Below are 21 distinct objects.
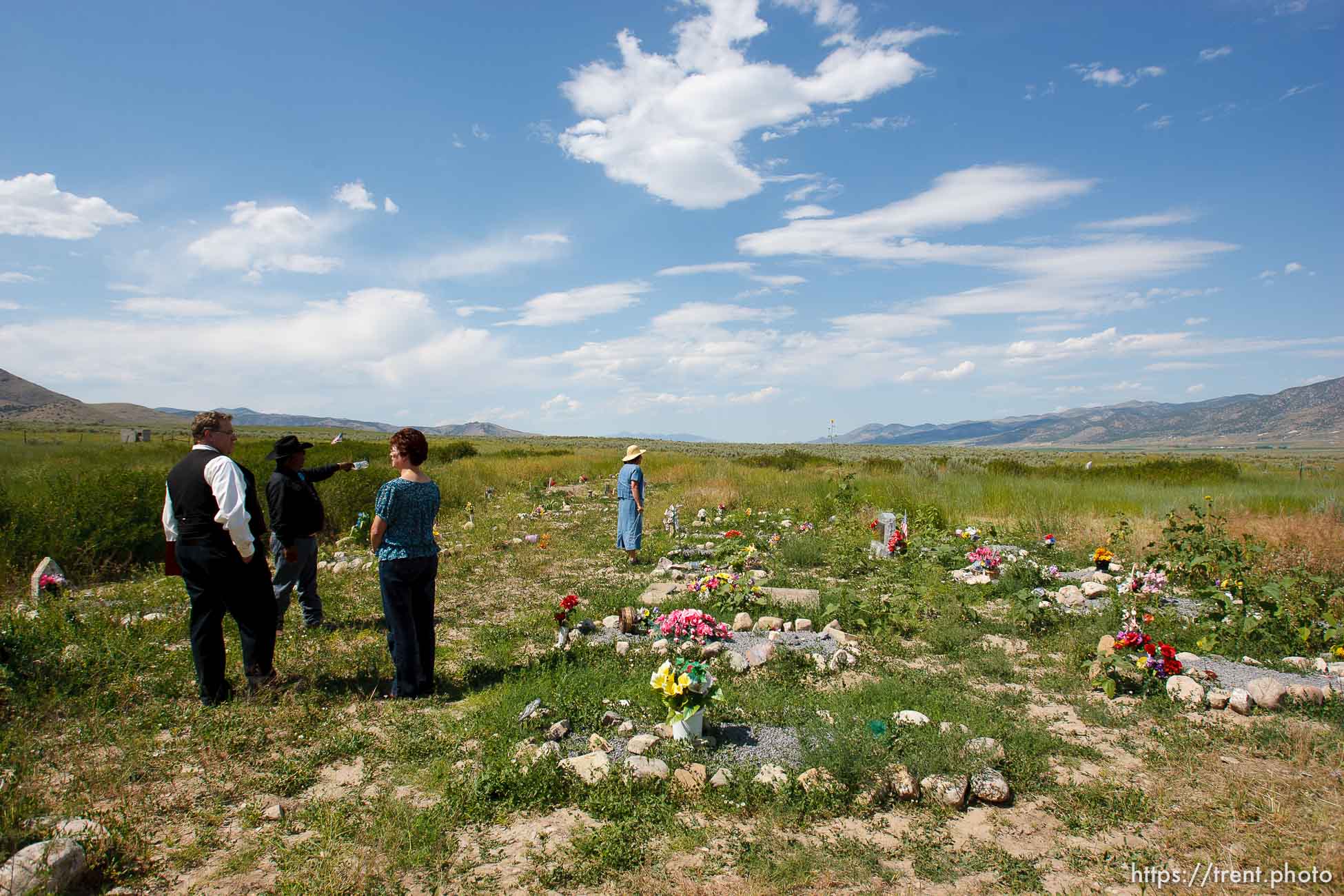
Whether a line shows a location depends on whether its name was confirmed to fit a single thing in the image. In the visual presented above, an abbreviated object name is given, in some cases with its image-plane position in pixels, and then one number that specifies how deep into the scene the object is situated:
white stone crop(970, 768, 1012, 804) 3.64
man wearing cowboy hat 6.34
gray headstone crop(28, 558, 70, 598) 7.04
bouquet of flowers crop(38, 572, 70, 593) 7.18
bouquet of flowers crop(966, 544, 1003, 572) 8.61
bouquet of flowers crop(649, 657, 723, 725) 4.18
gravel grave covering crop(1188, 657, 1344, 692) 5.13
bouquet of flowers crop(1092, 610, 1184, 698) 5.04
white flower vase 4.21
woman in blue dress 9.66
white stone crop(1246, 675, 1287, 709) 4.73
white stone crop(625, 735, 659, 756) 4.11
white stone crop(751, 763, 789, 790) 3.72
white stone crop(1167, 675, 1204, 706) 4.84
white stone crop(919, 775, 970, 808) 3.63
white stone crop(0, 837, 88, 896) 2.70
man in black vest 4.58
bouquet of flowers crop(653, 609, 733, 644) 5.94
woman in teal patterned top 4.85
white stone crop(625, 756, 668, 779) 3.81
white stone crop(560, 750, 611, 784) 3.81
